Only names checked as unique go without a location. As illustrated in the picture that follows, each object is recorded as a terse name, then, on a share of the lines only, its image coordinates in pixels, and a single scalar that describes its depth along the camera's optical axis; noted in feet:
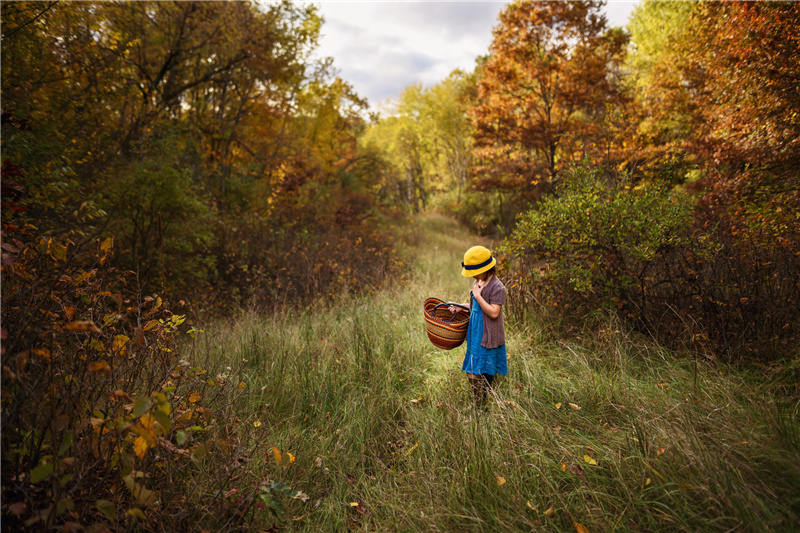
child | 10.07
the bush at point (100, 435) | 4.98
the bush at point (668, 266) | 11.48
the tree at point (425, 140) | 78.18
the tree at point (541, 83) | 34.27
